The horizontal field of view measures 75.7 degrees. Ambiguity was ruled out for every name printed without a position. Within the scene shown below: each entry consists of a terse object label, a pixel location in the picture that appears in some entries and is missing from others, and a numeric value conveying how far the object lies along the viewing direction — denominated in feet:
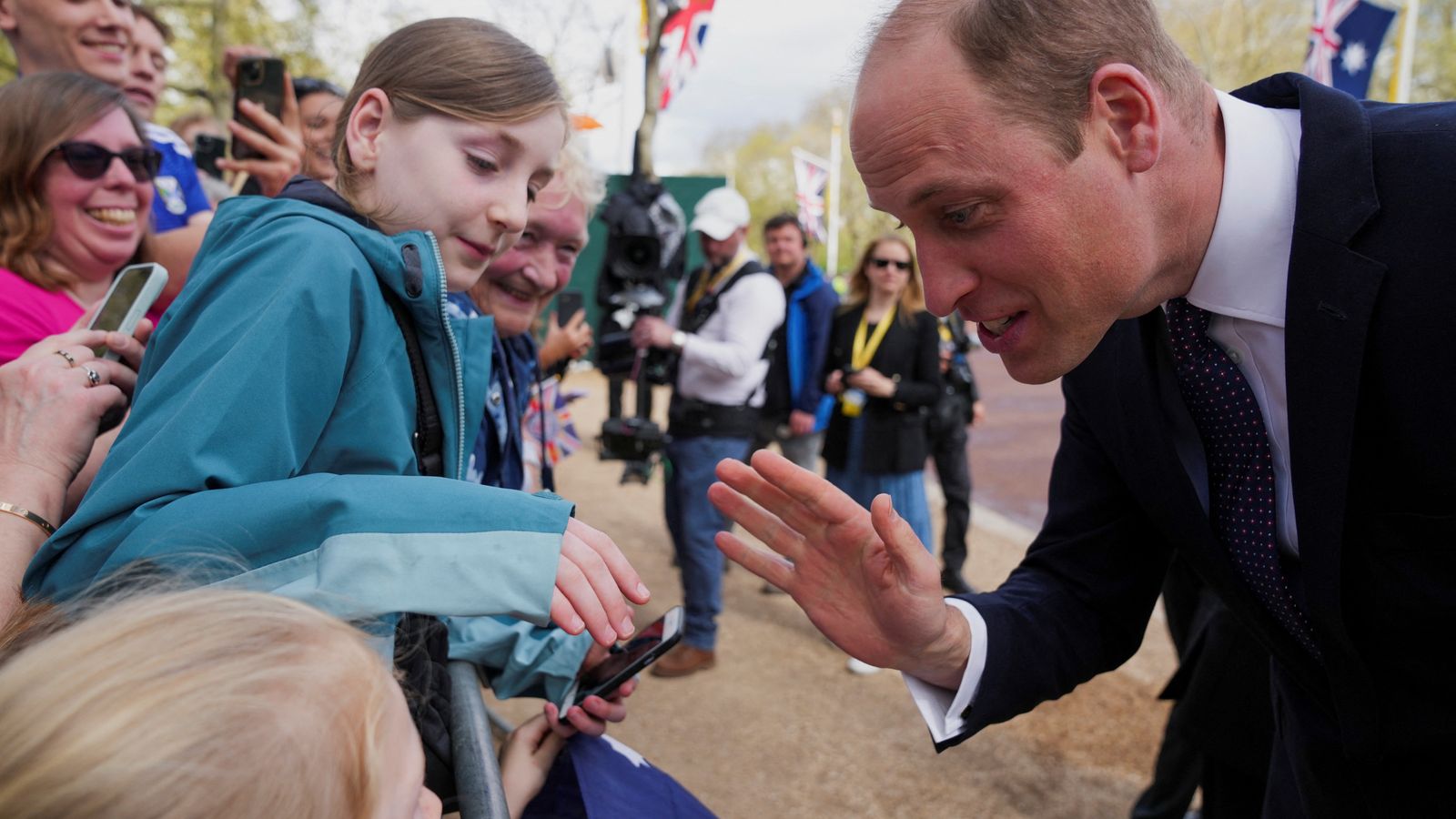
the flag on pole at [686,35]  30.14
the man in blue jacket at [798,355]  18.76
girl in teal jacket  3.40
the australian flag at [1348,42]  22.13
